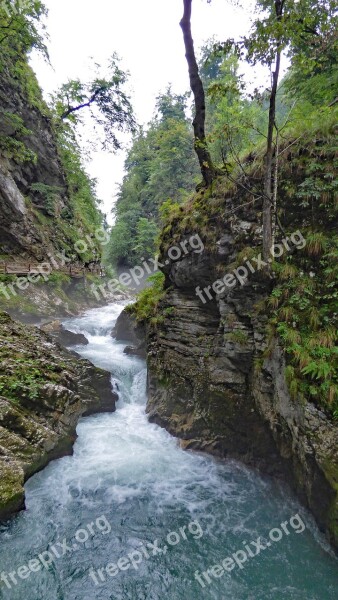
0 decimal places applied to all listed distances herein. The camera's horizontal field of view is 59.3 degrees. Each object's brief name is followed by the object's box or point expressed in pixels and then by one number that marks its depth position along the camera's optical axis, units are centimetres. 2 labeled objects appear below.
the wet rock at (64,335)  1594
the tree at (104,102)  1928
